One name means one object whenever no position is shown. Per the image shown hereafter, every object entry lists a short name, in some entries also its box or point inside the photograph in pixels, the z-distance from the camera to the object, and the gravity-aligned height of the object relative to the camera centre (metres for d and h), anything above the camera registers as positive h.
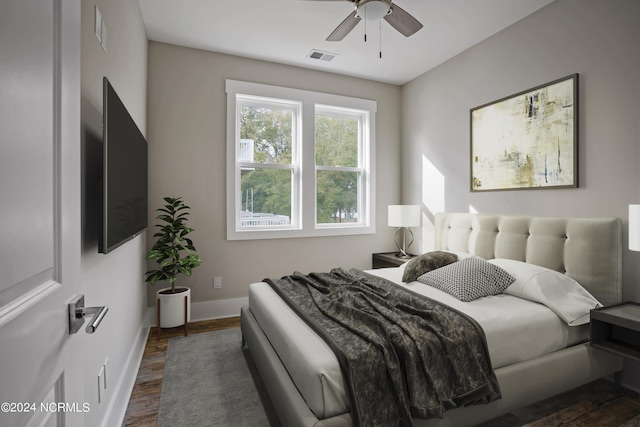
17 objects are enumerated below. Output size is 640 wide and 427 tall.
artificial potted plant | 3.07 -0.47
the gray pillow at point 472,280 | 2.31 -0.47
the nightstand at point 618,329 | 1.93 -0.74
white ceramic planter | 3.08 -0.86
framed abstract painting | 2.64 +0.68
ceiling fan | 2.28 +1.46
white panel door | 0.54 +0.01
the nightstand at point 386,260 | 3.96 -0.56
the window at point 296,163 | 3.83 +0.67
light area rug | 1.95 -1.18
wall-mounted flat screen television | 1.42 +0.22
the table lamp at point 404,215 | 3.98 +0.00
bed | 1.50 -0.73
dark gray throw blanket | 1.48 -0.68
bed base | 1.53 -0.93
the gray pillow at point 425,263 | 2.79 -0.42
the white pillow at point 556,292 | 2.13 -0.53
